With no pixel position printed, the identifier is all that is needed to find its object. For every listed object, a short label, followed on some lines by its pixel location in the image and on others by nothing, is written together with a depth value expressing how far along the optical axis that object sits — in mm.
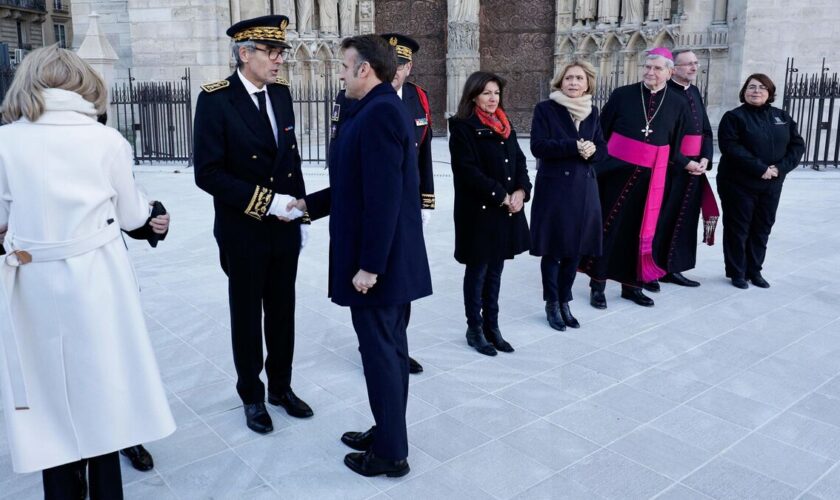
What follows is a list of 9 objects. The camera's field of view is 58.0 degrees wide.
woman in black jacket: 5805
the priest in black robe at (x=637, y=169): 5461
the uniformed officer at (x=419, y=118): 4237
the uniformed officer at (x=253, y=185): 3229
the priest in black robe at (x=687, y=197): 5734
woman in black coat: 4352
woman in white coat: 2338
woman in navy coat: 4793
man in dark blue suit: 2801
